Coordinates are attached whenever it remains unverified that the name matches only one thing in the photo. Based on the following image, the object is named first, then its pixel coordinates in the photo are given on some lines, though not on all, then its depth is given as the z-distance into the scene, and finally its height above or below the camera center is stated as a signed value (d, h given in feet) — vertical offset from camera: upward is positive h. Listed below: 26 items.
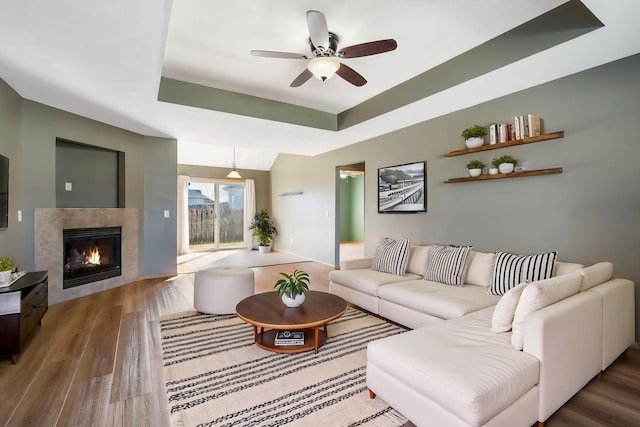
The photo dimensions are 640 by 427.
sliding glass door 28.60 +0.41
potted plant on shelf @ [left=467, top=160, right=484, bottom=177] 11.52 +1.82
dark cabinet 7.34 -2.38
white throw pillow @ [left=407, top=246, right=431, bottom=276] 12.01 -1.73
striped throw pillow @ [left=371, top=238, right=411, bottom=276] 11.96 -1.65
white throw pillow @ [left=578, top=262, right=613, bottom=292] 6.95 -1.44
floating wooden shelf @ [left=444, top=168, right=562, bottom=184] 9.68 +1.40
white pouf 10.96 -2.64
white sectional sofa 4.68 -2.47
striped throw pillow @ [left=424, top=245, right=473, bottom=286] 10.30 -1.71
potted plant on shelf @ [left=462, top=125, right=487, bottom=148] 11.37 +3.01
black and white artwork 14.20 +1.38
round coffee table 7.80 -2.63
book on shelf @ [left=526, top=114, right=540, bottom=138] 9.96 +2.92
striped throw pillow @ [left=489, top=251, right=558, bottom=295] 8.49 -1.58
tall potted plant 28.89 -1.18
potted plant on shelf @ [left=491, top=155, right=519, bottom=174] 10.59 +1.80
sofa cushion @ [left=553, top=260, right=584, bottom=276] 8.48 -1.49
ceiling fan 7.16 +4.26
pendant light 26.17 +3.76
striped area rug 5.73 -3.68
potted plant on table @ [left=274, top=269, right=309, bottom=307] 8.67 -2.10
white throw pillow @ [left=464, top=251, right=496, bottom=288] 10.16 -1.80
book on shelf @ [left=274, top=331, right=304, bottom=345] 8.27 -3.31
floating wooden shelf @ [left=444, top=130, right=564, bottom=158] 9.56 +2.48
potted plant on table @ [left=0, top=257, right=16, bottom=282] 7.97 -1.30
